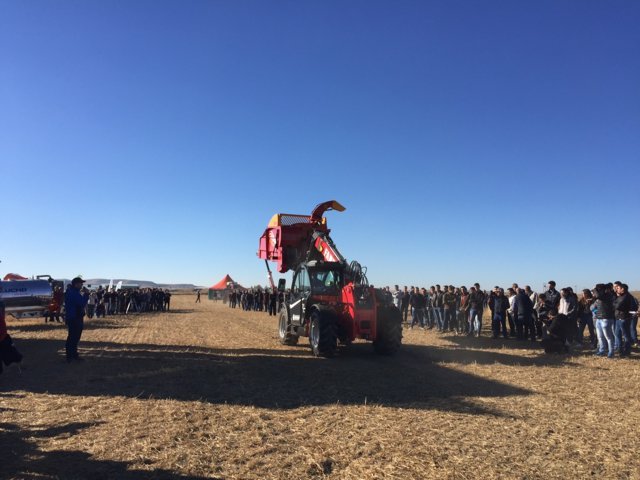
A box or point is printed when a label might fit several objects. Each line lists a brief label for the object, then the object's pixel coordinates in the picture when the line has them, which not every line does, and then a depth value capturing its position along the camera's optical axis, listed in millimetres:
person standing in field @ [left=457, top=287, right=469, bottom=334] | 17094
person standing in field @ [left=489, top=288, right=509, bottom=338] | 15648
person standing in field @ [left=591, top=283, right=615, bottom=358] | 11258
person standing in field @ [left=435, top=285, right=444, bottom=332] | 18484
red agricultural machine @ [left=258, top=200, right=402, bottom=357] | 11141
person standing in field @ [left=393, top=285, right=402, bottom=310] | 22397
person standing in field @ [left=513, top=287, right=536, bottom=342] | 14680
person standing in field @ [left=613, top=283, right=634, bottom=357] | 11156
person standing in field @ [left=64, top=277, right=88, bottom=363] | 10164
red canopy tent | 55469
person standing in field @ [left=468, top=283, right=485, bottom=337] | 16297
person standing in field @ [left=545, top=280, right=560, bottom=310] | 13578
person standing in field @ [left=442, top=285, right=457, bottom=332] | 17719
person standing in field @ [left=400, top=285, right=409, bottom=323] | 22578
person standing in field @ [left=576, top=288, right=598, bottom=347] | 13391
